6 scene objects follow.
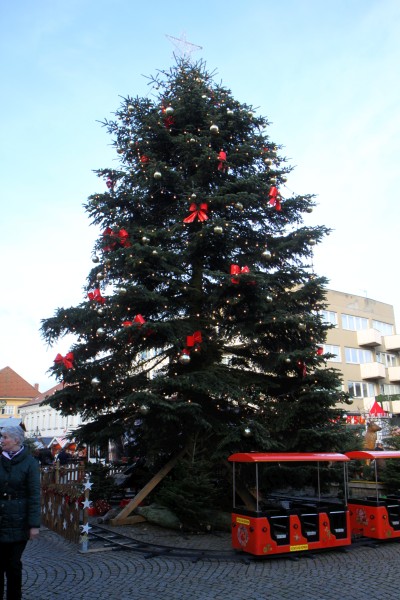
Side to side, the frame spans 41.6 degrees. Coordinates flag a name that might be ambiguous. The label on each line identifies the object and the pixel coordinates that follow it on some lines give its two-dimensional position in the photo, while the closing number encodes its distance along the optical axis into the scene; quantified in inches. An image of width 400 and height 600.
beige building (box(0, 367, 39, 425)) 3147.1
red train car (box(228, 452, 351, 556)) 347.9
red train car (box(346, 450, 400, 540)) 405.4
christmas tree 453.4
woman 213.8
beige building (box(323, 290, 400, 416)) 1680.6
